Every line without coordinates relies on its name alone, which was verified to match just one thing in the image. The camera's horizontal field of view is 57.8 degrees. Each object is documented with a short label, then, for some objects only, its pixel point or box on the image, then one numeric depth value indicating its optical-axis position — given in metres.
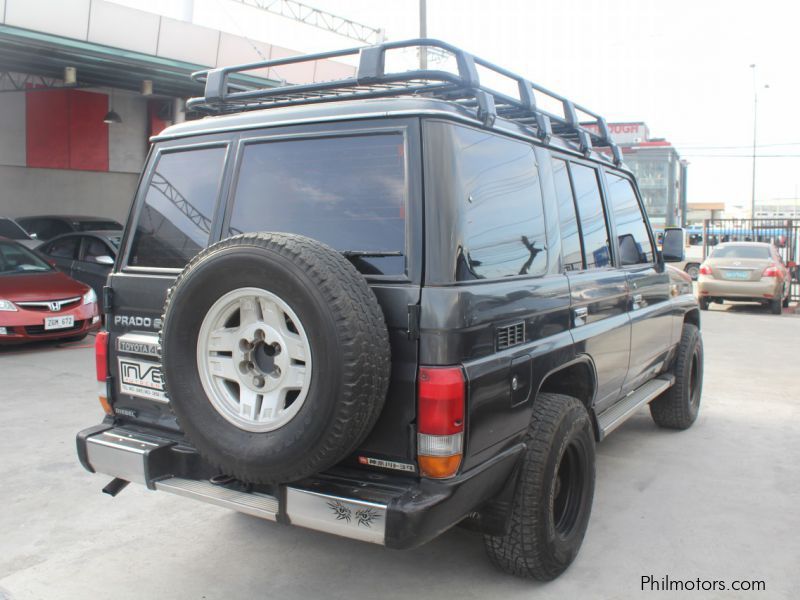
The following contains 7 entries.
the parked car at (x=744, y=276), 13.71
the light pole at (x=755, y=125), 39.64
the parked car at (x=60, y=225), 13.69
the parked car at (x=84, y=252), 10.70
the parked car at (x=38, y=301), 8.25
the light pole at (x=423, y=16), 16.28
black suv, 2.50
